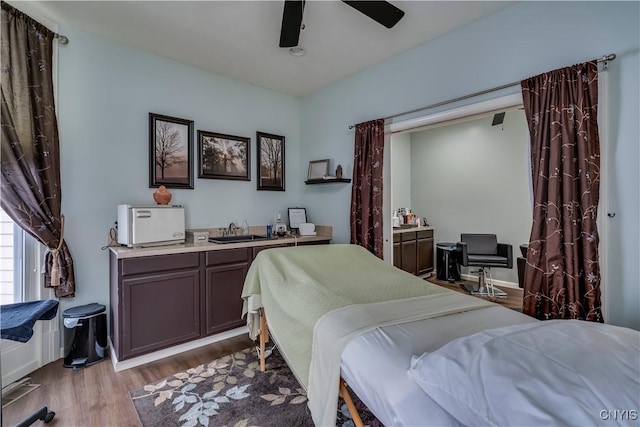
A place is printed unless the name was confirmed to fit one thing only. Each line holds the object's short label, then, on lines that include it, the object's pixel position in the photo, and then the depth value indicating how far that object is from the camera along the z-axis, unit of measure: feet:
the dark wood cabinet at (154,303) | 7.07
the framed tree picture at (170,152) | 8.88
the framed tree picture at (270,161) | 11.35
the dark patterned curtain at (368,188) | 9.07
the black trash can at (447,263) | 14.23
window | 6.57
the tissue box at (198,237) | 8.74
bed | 2.25
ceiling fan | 5.42
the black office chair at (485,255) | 12.52
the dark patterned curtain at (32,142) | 6.29
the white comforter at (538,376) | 2.04
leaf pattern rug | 5.41
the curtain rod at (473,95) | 5.23
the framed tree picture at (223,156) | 9.89
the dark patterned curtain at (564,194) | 5.33
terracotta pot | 8.39
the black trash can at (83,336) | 7.13
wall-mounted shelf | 10.18
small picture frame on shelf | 11.07
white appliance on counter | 7.46
